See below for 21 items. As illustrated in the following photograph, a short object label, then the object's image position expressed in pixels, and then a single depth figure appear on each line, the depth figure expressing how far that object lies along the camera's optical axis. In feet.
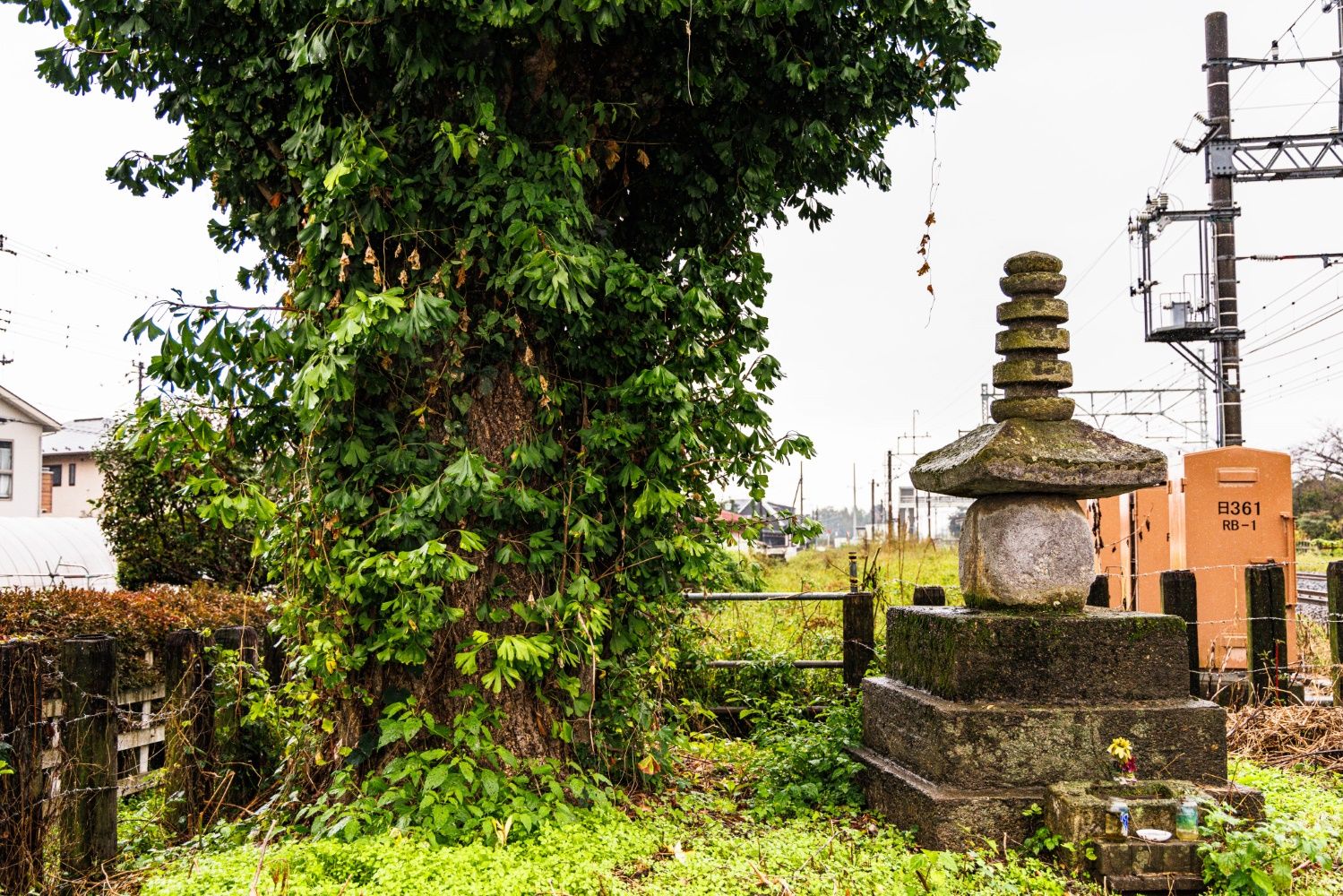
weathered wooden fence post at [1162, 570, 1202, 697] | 22.58
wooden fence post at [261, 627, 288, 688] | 19.21
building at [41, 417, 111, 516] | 140.67
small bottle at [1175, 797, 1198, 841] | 14.07
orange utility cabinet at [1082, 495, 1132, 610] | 42.16
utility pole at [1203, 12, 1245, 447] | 54.24
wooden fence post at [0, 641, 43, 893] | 13.44
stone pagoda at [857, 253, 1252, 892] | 15.83
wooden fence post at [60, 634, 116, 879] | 14.39
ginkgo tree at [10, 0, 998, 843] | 14.67
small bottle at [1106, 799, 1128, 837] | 14.25
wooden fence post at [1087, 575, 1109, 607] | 26.66
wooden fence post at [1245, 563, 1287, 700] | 22.94
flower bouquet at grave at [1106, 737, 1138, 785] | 15.23
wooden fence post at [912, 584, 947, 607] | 22.18
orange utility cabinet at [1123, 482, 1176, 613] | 38.22
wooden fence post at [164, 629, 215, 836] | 16.67
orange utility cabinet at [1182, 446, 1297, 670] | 33.86
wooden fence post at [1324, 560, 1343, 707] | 22.40
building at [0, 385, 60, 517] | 99.66
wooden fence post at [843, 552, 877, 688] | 23.90
